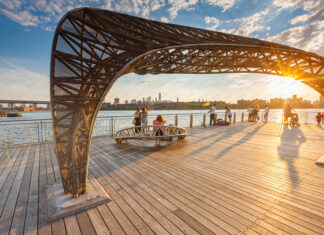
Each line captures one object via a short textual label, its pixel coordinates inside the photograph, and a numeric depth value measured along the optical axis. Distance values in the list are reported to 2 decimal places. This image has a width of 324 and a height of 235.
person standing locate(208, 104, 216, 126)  12.15
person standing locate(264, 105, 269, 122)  15.19
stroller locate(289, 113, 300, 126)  12.90
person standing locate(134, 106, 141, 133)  8.73
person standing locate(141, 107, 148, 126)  9.27
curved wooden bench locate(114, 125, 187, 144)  6.05
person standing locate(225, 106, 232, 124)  13.82
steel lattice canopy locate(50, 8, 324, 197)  2.65
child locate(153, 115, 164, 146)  6.49
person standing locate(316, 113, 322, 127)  12.05
